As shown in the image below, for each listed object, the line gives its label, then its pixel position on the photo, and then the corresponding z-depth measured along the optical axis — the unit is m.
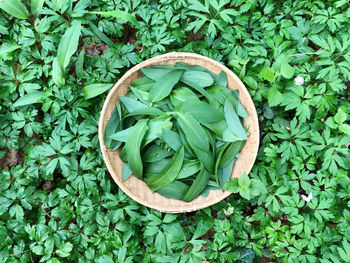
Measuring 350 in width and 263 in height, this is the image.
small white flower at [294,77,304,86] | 0.60
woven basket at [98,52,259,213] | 0.60
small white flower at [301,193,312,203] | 0.60
